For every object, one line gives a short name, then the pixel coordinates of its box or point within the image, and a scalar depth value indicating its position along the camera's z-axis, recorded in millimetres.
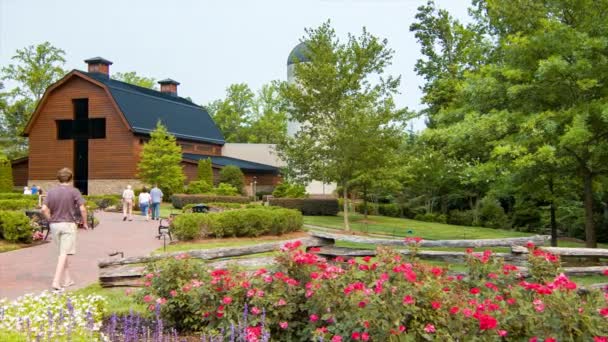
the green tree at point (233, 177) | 40438
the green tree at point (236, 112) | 71062
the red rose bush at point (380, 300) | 4516
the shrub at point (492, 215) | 34188
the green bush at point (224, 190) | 35188
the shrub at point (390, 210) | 40594
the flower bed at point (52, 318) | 4961
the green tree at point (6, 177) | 38625
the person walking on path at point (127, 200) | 24742
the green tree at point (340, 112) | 23859
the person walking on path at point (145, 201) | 25489
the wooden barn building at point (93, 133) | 39094
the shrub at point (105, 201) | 31609
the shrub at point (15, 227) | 15445
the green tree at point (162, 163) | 34938
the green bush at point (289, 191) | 34969
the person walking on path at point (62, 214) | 8984
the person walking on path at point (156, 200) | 24266
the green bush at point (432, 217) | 36719
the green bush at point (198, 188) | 35438
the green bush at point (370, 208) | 40438
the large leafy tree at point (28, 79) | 51875
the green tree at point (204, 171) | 38906
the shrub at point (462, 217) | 36062
